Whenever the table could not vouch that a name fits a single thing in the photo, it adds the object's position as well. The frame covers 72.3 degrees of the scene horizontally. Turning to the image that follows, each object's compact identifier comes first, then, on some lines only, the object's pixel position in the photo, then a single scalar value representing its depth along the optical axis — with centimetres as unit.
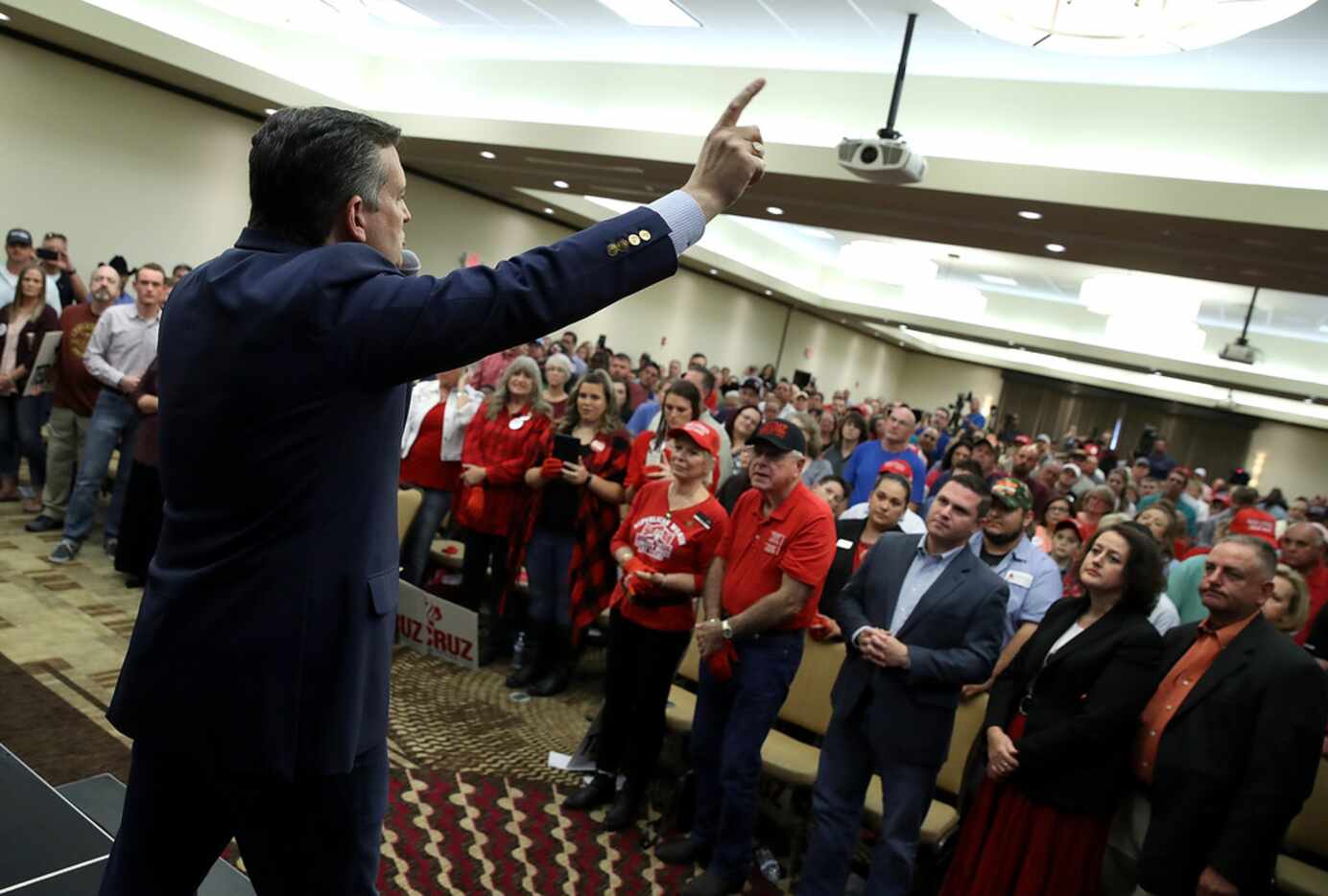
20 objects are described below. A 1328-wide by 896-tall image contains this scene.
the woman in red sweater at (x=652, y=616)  346
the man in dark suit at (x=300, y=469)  117
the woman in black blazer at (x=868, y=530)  399
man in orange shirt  248
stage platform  214
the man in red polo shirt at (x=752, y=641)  309
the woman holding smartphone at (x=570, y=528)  451
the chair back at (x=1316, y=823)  320
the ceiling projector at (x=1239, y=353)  1120
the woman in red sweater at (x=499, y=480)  490
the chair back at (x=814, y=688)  364
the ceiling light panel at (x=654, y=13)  677
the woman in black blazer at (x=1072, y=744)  279
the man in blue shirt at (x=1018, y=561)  389
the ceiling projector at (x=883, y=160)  600
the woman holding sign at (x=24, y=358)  560
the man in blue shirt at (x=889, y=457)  633
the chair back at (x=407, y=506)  491
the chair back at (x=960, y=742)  333
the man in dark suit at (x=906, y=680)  284
